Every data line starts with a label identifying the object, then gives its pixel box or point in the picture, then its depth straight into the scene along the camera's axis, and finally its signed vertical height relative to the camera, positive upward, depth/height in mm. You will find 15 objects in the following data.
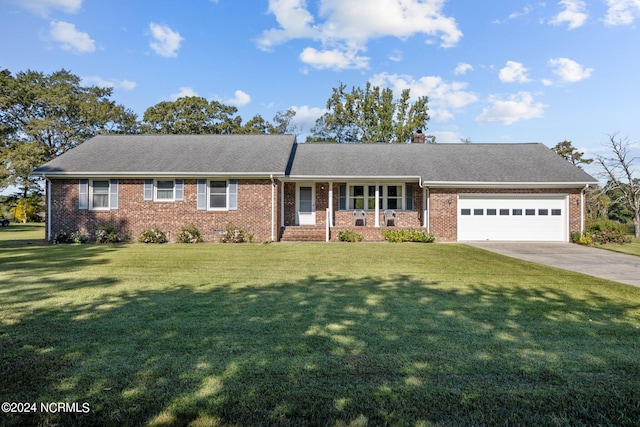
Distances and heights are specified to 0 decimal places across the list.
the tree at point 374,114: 34625 +9813
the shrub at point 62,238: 15612 -1060
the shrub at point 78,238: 15312 -1032
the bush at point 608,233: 15594 -857
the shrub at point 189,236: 15648 -973
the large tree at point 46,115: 33062 +9855
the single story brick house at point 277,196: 16062 +804
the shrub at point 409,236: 15773 -999
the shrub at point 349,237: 15984 -1044
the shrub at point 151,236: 15664 -983
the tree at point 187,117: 35125 +9572
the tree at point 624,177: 22859 +2448
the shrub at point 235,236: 15648 -974
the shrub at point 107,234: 15438 -879
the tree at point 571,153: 31938 +5380
